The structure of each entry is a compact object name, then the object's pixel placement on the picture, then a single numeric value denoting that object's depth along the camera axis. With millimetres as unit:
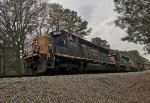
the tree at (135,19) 10704
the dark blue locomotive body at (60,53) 7684
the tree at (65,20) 19024
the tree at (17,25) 14523
